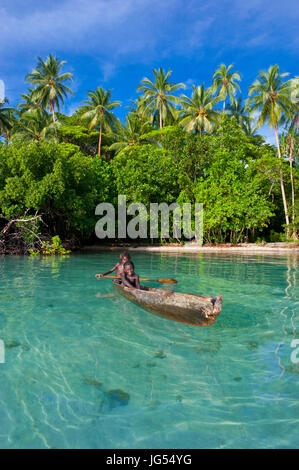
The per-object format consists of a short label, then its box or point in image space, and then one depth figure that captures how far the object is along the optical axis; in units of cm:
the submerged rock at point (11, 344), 443
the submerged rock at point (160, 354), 407
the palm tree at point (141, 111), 3498
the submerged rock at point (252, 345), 434
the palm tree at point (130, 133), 3152
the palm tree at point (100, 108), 3281
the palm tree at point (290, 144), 2638
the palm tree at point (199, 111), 3047
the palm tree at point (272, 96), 2605
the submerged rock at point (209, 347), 424
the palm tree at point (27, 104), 3797
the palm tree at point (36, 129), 2930
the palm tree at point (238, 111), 3722
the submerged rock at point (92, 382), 339
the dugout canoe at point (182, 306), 475
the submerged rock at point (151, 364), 385
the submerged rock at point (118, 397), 306
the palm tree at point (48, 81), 3441
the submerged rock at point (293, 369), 365
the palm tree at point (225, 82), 3253
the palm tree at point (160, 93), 3272
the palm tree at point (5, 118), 3123
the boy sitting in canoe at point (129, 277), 732
